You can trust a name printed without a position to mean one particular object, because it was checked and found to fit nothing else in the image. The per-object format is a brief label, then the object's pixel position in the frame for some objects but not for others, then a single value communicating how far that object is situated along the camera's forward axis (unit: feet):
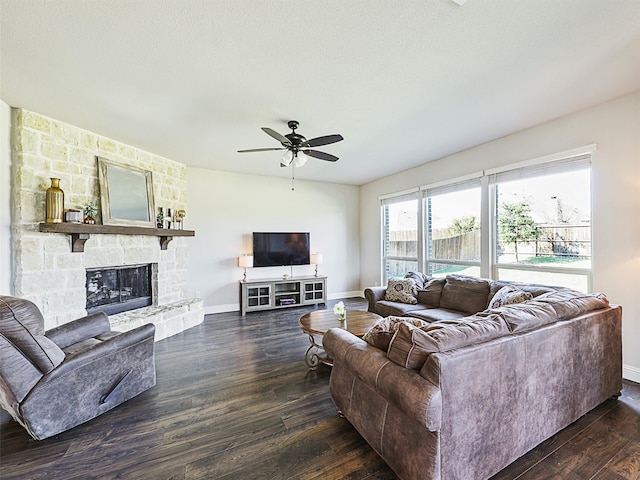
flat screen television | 17.93
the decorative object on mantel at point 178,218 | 14.82
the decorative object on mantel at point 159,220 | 14.08
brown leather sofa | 4.46
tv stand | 16.92
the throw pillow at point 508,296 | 8.96
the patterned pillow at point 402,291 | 13.14
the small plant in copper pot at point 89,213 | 10.92
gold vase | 9.77
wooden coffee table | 9.50
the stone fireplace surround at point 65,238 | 9.39
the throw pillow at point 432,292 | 12.79
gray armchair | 5.78
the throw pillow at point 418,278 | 13.83
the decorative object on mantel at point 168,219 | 14.30
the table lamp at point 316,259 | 19.31
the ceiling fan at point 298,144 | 9.19
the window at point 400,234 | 17.58
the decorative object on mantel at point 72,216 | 10.18
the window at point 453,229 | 13.78
